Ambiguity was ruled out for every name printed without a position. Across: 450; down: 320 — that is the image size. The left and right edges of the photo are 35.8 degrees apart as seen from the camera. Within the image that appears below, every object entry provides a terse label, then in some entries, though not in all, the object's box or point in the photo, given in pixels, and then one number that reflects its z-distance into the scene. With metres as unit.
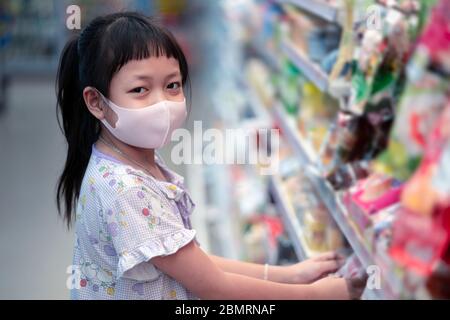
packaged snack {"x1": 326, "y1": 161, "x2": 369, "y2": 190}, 1.79
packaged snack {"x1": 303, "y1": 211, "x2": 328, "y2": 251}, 2.14
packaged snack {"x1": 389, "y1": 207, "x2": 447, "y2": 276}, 1.14
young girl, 1.33
